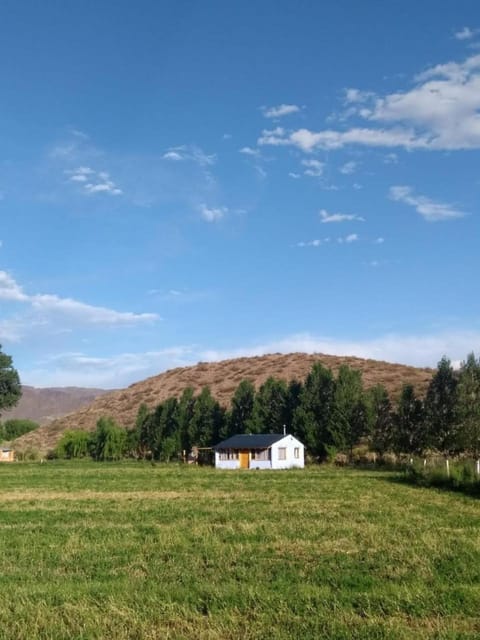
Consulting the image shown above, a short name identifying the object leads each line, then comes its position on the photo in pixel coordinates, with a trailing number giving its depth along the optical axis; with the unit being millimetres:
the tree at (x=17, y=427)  121775
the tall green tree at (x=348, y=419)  60500
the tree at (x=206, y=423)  71875
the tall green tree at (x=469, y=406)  50781
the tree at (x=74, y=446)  80500
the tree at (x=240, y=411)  70688
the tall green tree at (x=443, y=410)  53719
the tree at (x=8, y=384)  77438
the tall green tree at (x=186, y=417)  73150
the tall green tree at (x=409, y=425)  56812
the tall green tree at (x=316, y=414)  62625
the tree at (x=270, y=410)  68000
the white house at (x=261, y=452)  60562
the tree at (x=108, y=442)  77125
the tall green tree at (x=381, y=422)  59688
